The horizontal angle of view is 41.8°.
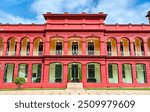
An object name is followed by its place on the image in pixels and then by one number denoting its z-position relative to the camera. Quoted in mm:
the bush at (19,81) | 25672
